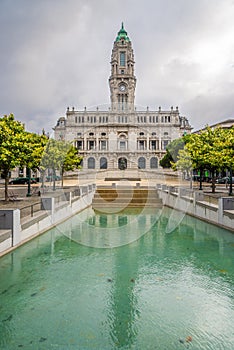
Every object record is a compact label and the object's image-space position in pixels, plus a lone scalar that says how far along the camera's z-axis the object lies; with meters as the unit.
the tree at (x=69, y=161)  31.94
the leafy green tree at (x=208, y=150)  23.67
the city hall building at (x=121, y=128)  81.56
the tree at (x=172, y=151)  51.30
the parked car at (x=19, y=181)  42.59
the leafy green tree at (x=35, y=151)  18.16
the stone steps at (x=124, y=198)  23.61
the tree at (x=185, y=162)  27.98
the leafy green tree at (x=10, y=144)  16.80
